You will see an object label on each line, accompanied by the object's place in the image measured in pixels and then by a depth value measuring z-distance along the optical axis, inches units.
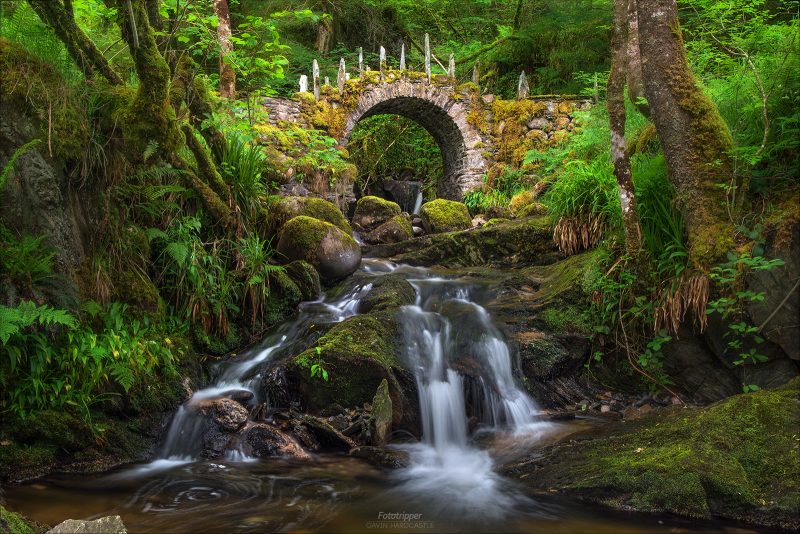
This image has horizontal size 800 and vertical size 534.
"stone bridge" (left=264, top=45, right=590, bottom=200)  501.7
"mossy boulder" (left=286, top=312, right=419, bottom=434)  176.9
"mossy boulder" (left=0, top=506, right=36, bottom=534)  75.3
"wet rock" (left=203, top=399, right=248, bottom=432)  168.6
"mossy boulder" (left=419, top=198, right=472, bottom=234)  429.1
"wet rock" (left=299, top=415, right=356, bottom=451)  162.9
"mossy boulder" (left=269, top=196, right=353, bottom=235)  272.5
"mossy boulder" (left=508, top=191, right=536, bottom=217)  408.8
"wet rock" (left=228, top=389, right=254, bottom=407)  183.0
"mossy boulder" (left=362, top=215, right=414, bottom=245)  409.7
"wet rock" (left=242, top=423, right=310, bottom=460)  159.6
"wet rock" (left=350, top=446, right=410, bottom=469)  153.4
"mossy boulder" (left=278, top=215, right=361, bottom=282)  266.5
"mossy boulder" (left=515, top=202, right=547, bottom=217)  367.6
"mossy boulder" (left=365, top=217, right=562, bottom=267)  305.0
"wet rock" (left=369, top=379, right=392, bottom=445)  166.1
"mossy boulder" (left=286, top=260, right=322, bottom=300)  255.9
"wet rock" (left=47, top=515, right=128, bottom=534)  73.5
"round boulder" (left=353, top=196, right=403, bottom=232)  432.5
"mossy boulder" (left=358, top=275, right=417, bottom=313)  234.4
